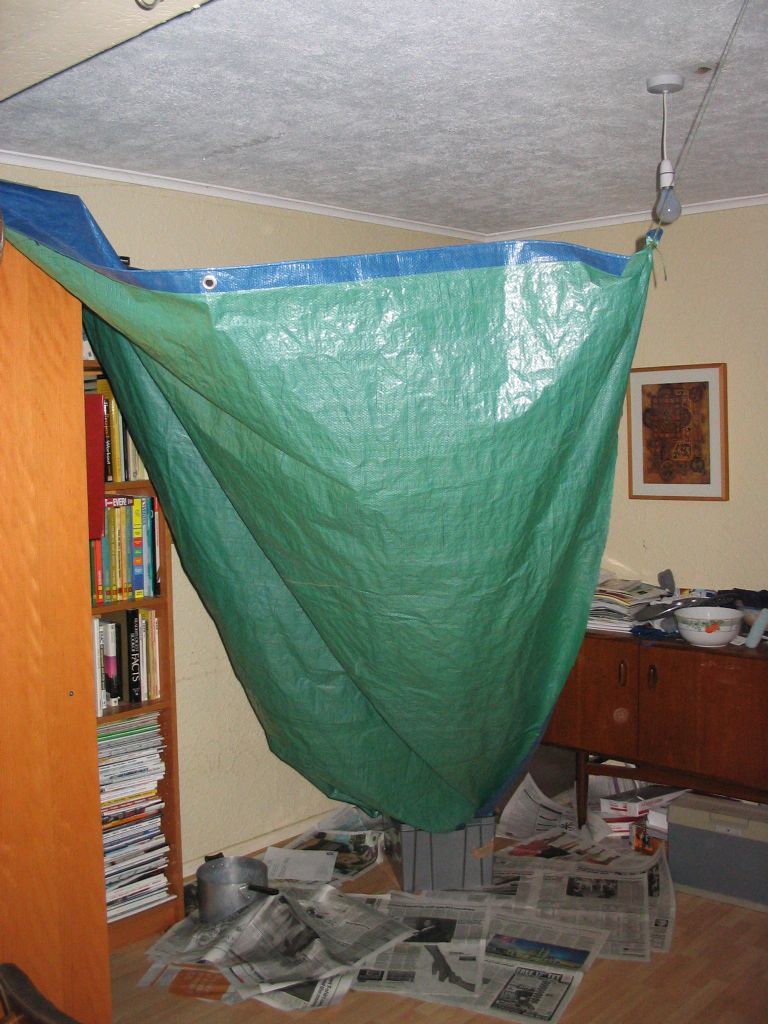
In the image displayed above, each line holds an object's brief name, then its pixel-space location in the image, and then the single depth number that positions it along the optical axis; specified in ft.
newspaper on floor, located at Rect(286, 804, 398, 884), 10.02
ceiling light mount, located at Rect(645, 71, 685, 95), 6.70
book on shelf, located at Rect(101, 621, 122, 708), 8.78
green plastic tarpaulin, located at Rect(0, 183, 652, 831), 5.90
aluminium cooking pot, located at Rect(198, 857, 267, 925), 8.93
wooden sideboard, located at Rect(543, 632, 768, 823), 9.78
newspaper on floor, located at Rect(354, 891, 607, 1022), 7.72
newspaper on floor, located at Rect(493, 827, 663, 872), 10.02
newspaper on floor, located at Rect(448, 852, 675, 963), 8.61
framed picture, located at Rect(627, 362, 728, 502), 11.35
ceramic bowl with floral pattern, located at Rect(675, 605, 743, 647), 10.13
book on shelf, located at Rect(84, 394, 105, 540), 7.79
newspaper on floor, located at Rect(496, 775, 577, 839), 10.89
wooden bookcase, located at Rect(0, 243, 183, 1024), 6.33
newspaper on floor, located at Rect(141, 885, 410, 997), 8.05
